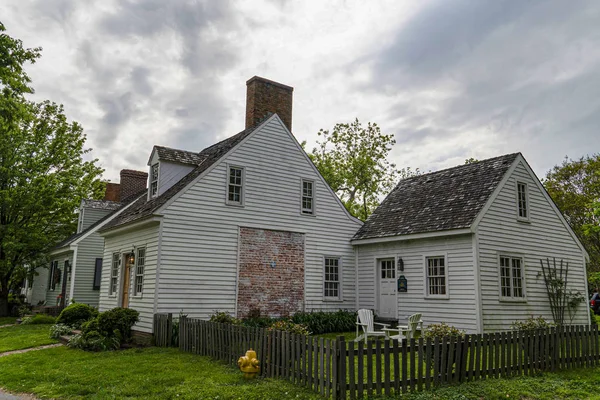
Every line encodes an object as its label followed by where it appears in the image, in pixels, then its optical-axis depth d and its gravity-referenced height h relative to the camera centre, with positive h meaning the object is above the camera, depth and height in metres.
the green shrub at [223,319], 13.82 -1.19
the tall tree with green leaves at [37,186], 24.34 +4.91
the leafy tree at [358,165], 38.91 +9.95
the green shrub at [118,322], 13.38 -1.33
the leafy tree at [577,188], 33.12 +7.28
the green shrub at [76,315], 16.47 -1.40
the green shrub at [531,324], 14.39 -1.20
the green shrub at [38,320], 20.73 -2.02
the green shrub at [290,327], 11.45 -1.19
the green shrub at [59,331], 15.17 -1.81
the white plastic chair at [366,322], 12.80 -1.19
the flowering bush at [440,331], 11.67 -1.21
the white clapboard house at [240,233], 14.88 +1.67
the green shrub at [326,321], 16.81 -1.45
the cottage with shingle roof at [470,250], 14.65 +1.23
